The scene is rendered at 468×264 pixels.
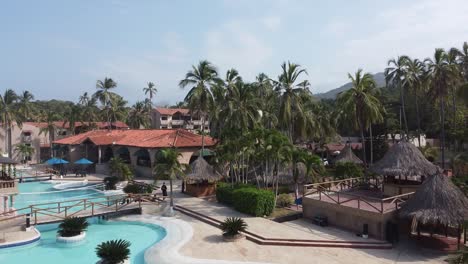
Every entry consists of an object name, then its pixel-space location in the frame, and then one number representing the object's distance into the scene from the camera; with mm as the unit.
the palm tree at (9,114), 63906
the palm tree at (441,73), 47562
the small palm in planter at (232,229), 22359
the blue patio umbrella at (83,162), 51719
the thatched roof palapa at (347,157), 46188
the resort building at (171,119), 104888
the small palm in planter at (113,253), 18000
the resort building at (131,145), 47594
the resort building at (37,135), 69500
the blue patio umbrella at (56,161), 52684
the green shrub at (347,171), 37188
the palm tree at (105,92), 65625
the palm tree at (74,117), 75312
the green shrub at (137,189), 35812
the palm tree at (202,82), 40094
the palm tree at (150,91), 107188
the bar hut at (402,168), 26203
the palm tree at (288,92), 38312
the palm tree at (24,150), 67062
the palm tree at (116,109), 68688
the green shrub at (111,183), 41438
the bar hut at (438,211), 20047
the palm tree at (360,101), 37188
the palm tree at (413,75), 53091
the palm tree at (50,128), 70625
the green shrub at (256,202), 27453
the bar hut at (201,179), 34250
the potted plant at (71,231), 23438
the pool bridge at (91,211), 25803
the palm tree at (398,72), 53656
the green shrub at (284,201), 30781
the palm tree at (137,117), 91125
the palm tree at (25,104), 68962
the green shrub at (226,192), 31094
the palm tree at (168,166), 28609
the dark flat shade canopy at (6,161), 30117
